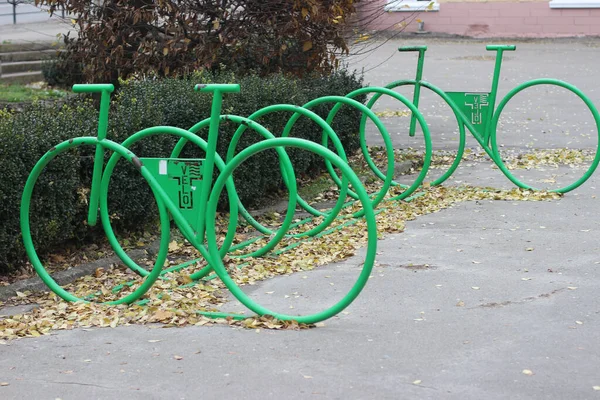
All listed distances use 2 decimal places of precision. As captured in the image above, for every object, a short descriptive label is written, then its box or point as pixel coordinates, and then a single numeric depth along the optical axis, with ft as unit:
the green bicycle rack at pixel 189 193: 21.84
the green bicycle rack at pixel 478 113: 39.72
